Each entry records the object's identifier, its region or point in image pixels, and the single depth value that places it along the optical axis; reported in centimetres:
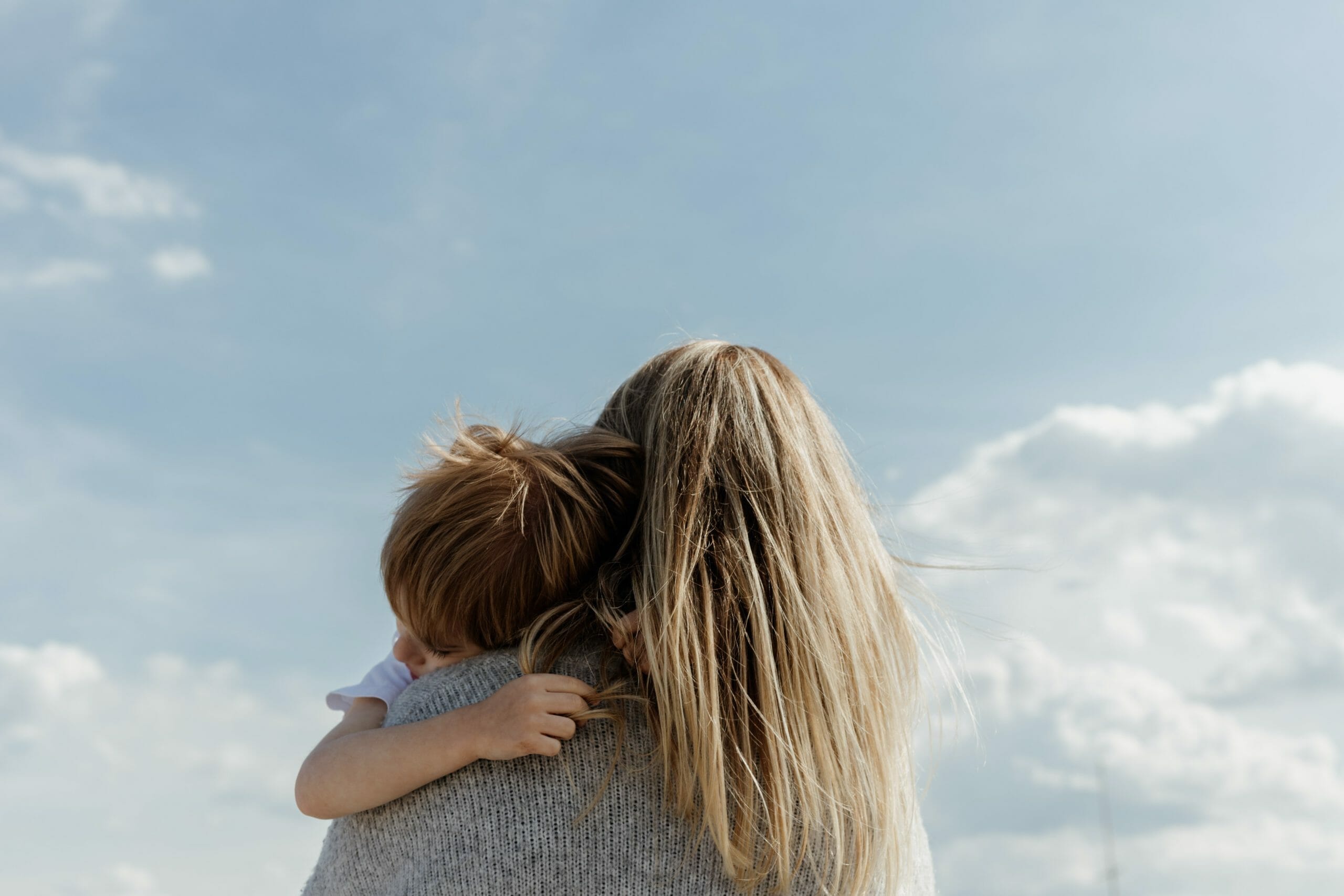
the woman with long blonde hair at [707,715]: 213
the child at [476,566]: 220
